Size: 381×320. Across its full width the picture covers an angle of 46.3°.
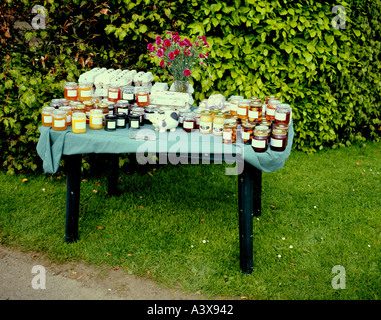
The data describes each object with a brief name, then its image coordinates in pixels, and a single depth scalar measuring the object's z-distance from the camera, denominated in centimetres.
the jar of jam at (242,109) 316
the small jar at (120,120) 316
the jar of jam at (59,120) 307
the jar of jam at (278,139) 292
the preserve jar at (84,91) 337
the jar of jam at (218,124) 299
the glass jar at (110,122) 310
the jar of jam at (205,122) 305
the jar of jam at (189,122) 311
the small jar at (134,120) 315
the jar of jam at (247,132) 295
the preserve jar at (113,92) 340
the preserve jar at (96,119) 311
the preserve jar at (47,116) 313
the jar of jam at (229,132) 292
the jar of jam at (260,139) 287
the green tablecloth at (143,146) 289
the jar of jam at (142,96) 337
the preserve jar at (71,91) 342
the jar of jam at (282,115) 312
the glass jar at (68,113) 318
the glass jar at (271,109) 331
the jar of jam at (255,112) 312
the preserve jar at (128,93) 341
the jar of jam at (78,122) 302
